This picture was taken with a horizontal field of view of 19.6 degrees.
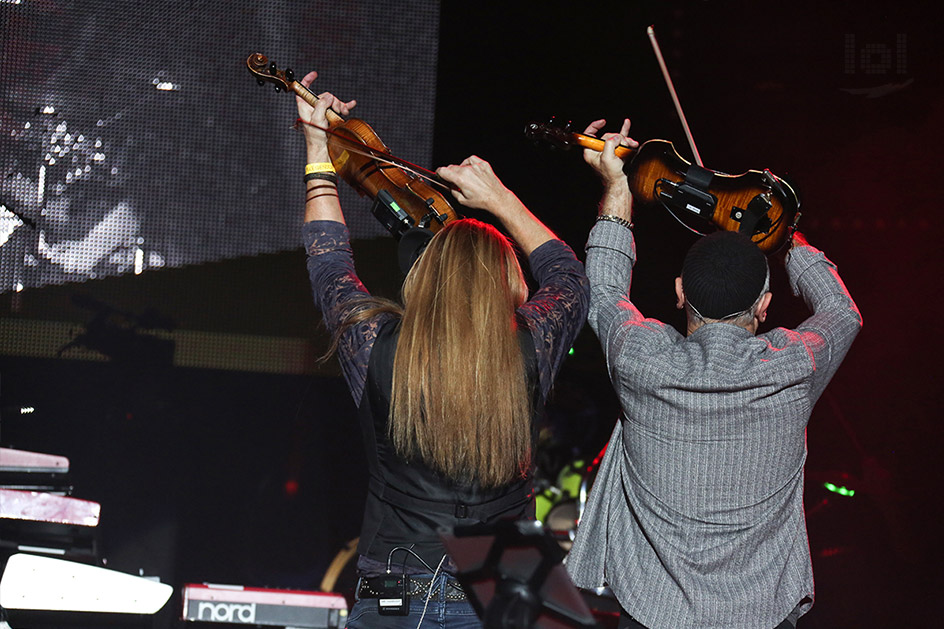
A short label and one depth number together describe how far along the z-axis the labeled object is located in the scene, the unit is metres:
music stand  5.17
